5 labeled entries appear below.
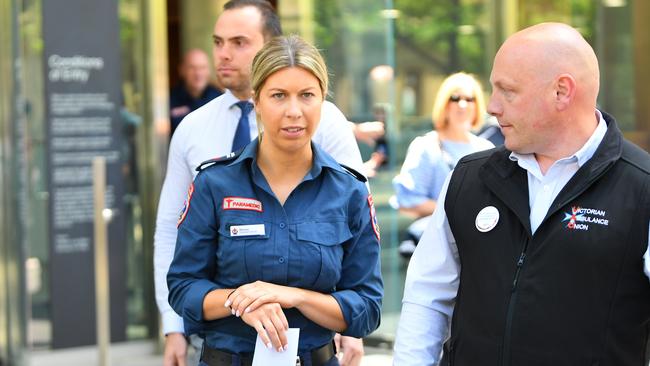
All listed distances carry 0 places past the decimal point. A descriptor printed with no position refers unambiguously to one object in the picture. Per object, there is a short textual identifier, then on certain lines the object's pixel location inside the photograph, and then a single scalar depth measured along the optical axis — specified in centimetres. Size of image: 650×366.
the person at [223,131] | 739
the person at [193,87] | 1745
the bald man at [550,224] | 530
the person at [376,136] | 1634
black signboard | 1526
